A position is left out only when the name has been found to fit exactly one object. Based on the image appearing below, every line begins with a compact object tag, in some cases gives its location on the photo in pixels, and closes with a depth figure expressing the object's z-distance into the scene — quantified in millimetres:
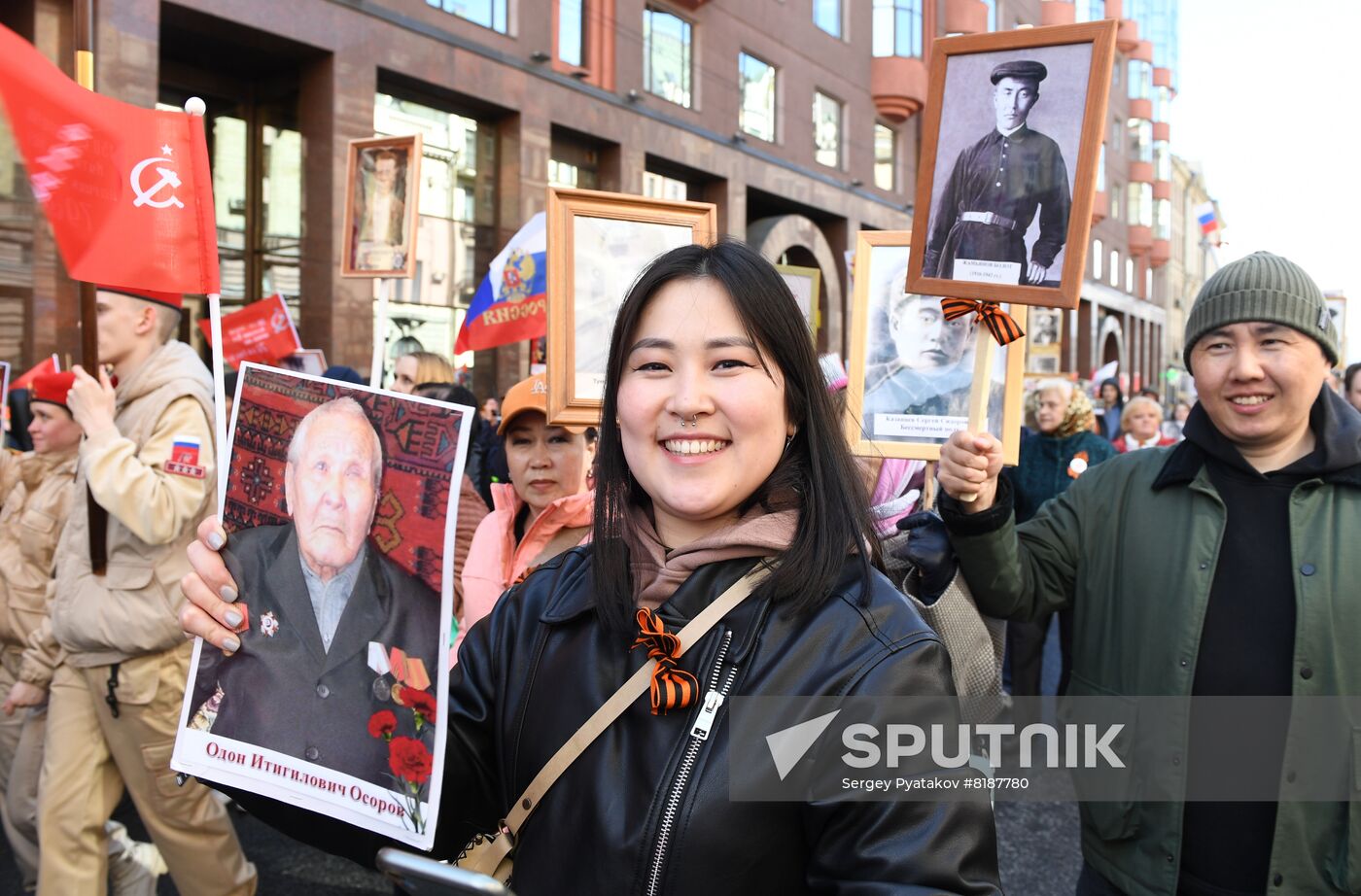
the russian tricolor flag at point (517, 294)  5164
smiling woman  1284
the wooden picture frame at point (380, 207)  4090
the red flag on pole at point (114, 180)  1980
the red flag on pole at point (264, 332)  7469
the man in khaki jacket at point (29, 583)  3674
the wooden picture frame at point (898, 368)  3020
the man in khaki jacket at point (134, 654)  3199
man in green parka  2117
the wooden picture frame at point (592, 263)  2861
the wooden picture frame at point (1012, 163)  2078
